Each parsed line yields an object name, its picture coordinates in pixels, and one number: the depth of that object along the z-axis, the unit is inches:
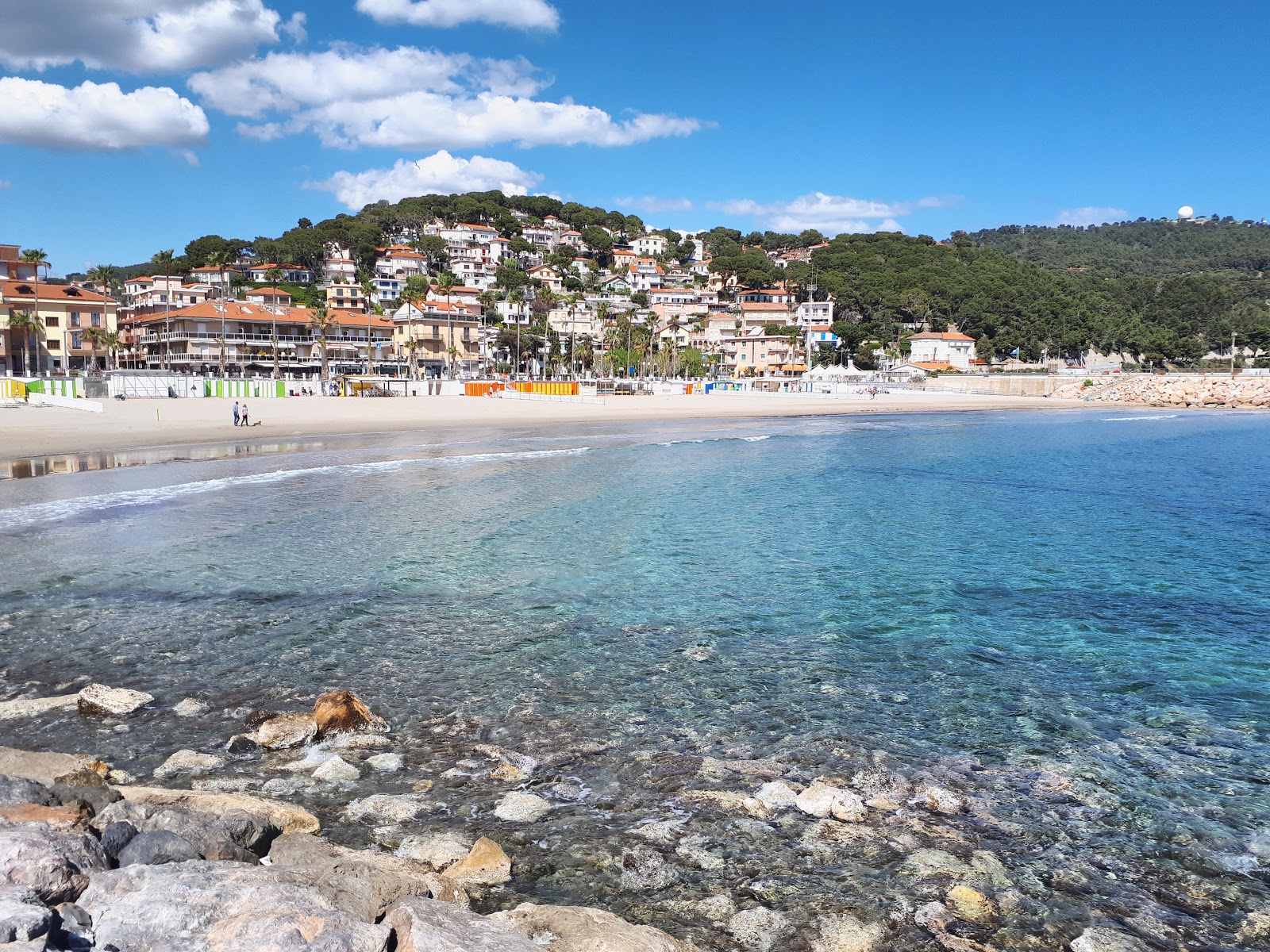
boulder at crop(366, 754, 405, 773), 297.0
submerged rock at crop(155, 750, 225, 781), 288.0
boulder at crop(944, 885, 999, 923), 218.4
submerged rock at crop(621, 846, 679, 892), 230.5
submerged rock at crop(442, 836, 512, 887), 227.3
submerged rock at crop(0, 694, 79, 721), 331.6
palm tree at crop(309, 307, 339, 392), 3796.8
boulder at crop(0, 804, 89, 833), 208.2
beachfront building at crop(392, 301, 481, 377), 4311.0
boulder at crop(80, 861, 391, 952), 157.6
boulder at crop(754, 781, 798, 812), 274.1
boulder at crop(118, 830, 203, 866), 199.5
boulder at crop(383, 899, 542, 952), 163.3
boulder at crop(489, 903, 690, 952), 182.7
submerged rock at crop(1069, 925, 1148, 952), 205.8
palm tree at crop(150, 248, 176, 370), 3649.1
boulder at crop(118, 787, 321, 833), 242.1
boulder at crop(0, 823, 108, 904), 171.9
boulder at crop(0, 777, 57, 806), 219.3
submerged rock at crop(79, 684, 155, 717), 335.3
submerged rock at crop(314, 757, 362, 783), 289.0
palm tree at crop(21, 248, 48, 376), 3248.0
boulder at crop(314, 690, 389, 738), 321.7
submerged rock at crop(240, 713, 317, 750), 312.0
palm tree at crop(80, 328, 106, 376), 3193.9
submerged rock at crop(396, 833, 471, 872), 237.3
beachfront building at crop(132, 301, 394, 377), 3614.7
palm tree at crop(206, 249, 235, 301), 5099.9
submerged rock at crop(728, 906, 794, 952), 206.5
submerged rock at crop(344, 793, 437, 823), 261.9
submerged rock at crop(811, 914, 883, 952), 205.5
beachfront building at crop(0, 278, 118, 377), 2928.2
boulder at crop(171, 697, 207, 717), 341.4
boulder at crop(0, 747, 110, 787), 253.3
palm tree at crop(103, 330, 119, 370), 3223.4
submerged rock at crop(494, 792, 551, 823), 264.8
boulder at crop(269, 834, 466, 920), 196.4
